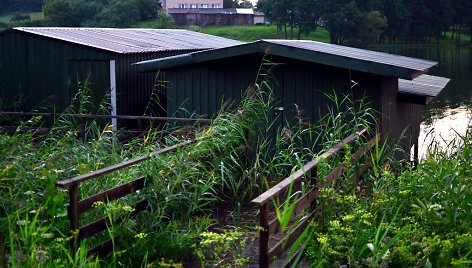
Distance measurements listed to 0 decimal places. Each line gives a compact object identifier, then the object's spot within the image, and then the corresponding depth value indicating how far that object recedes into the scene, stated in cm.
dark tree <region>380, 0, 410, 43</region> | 6594
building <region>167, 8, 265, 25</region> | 8125
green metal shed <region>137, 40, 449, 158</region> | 973
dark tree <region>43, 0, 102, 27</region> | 6072
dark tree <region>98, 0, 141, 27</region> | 5978
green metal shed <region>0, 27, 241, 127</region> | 1466
